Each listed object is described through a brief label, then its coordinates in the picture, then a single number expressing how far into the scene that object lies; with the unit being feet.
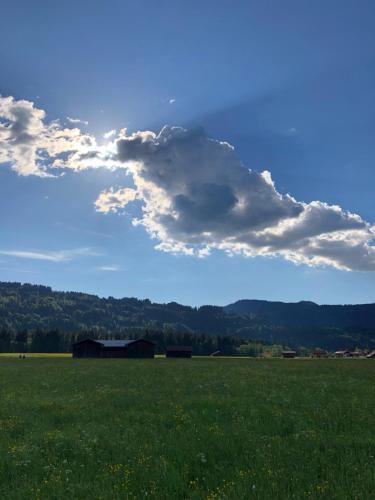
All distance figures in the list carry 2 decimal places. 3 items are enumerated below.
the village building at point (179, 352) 418.92
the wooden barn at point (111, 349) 369.91
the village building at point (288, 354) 635.25
